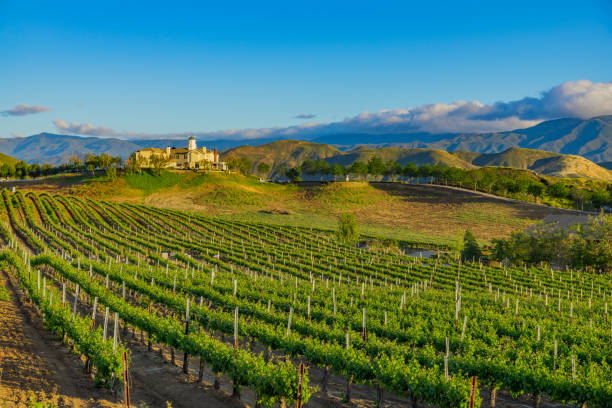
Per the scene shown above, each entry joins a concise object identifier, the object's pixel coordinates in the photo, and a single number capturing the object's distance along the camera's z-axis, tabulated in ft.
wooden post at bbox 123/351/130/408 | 43.52
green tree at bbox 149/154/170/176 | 442.91
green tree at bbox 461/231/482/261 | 193.06
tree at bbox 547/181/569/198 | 422.82
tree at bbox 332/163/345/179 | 551.18
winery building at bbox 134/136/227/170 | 492.13
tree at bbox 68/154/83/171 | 470.39
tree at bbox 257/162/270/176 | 576.61
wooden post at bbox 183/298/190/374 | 60.54
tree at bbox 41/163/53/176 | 533.30
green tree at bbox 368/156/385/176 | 528.63
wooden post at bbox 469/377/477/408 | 41.34
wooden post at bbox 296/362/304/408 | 43.29
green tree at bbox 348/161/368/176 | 530.02
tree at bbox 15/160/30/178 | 539.29
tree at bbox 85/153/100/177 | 461.78
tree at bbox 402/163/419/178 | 547.08
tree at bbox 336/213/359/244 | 228.02
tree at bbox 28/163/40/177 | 546.67
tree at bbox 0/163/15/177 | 522.06
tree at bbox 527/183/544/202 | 434.71
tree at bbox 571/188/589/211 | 415.03
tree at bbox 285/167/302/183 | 518.37
